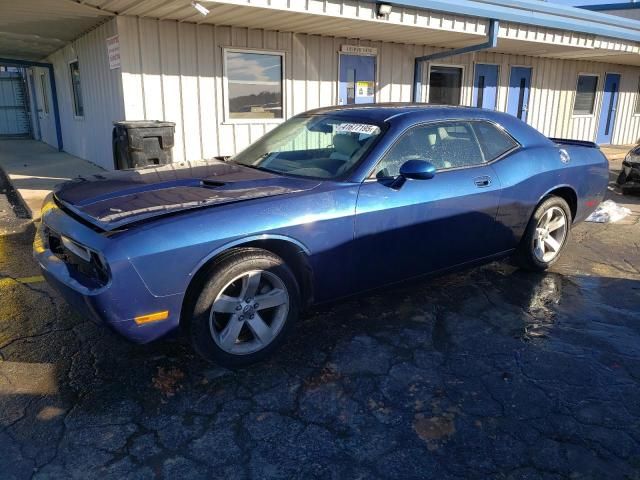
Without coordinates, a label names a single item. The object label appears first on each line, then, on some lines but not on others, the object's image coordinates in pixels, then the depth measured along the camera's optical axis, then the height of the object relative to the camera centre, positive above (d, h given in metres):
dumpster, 6.41 -0.46
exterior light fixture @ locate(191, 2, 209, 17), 6.64 +1.25
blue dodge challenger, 2.68 -0.68
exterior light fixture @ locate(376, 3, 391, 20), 7.57 +1.41
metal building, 7.62 +0.95
